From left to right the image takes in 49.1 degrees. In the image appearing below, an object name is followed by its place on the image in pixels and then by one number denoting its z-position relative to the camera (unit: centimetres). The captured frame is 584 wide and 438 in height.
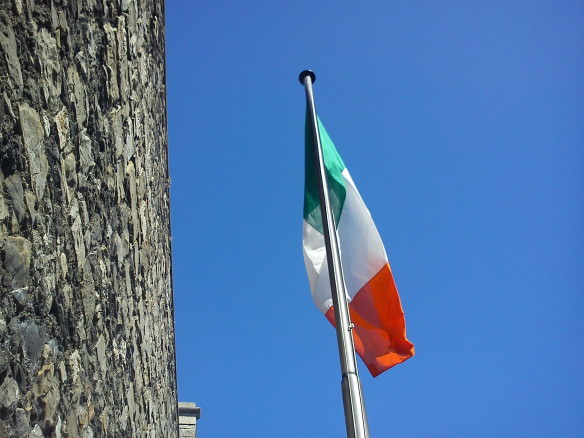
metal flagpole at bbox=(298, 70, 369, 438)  353
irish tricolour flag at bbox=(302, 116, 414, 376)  497
